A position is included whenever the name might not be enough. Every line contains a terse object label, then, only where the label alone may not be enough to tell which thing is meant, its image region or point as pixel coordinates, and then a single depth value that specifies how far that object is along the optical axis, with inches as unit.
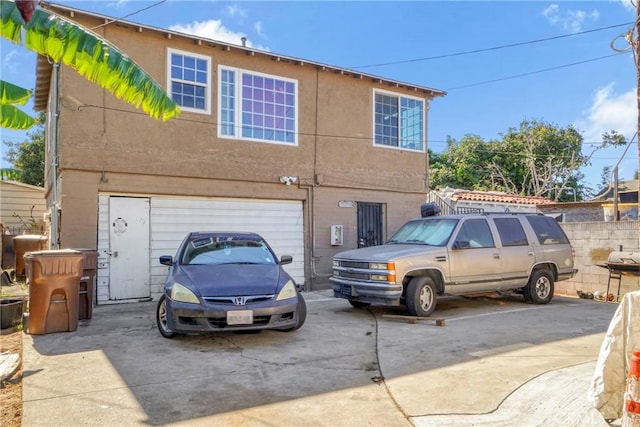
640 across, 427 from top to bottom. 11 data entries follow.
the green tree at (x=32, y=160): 979.9
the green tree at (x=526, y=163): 1077.8
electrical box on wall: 489.1
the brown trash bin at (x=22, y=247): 509.7
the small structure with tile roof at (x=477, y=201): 625.9
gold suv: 320.5
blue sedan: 236.4
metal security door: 519.5
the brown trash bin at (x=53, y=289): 269.9
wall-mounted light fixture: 467.6
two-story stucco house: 378.0
